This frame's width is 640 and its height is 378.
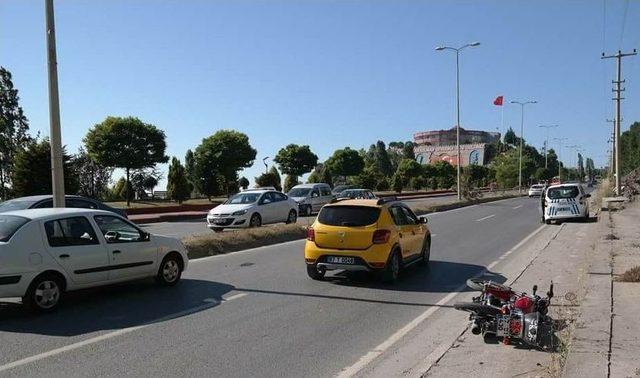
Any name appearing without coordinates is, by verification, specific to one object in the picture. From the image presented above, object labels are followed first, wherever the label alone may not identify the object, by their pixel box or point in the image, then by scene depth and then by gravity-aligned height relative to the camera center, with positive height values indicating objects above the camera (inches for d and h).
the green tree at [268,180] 2263.8 -21.0
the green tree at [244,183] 2780.5 -37.4
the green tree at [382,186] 3265.3 -69.9
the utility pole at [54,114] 462.3 +48.7
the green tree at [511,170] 3905.0 +6.4
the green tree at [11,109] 2623.0 +305.6
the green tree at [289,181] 2664.9 -31.5
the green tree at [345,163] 3304.6 +57.3
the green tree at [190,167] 2465.8 +42.1
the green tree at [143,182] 2356.1 -22.4
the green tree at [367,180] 3169.3 -36.7
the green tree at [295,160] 2815.0 +66.1
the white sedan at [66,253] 311.9 -42.9
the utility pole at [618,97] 2064.5 +261.3
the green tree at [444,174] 4201.3 -15.1
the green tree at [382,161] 6087.6 +120.1
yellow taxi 424.2 -47.5
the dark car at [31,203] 587.0 -25.4
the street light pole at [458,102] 1769.1 +206.9
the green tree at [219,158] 2087.8 +59.6
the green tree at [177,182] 1833.2 -18.8
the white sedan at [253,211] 855.7 -52.7
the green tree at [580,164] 7175.2 +77.1
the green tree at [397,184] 3149.6 -59.3
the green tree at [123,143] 1651.1 +92.8
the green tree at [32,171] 1282.0 +14.3
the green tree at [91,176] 2428.6 +4.3
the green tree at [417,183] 3732.8 -65.6
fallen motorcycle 258.8 -64.0
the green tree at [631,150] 4151.1 +146.5
